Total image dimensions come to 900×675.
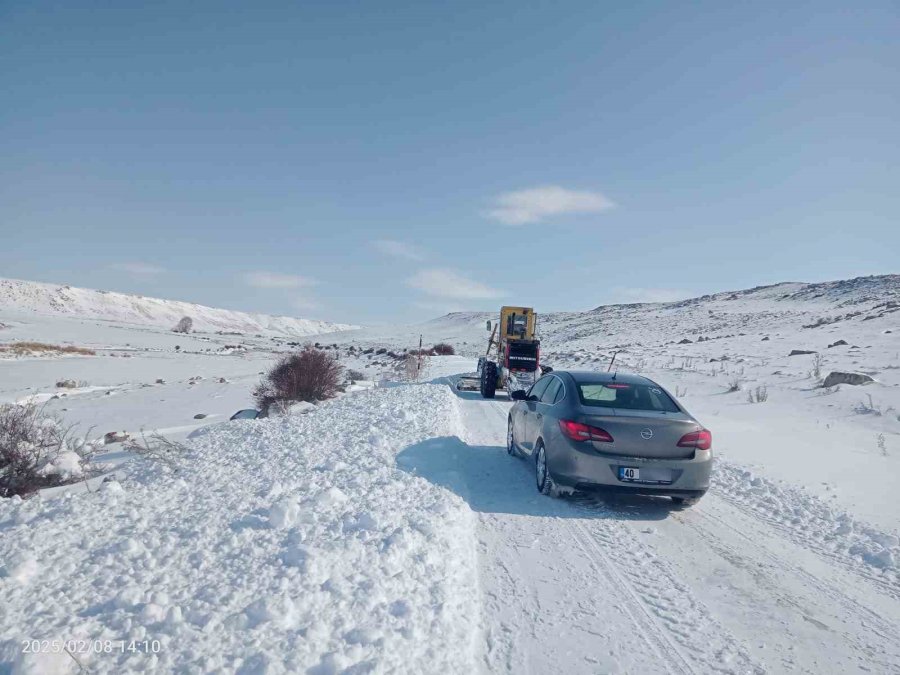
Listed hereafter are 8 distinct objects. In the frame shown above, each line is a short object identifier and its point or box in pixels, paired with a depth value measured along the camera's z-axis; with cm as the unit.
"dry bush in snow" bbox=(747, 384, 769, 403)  1589
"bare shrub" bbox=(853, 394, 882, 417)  1305
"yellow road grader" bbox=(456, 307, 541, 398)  1878
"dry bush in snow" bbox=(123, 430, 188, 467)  697
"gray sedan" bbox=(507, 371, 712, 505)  629
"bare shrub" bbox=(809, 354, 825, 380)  1836
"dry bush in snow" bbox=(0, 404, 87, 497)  662
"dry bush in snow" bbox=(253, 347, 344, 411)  1703
